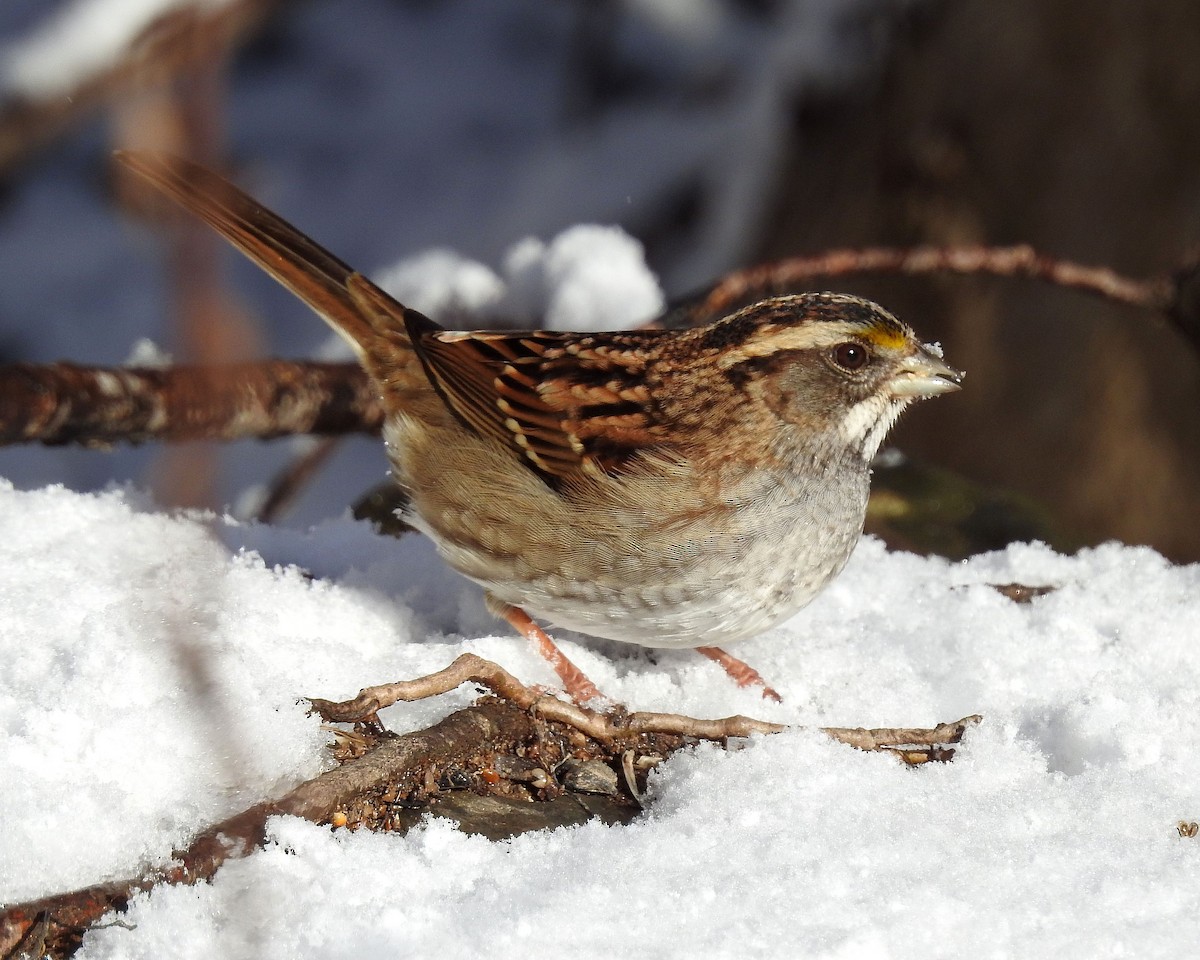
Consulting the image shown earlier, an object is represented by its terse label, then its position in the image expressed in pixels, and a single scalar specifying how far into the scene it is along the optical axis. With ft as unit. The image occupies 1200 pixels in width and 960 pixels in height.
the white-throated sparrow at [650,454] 18.42
